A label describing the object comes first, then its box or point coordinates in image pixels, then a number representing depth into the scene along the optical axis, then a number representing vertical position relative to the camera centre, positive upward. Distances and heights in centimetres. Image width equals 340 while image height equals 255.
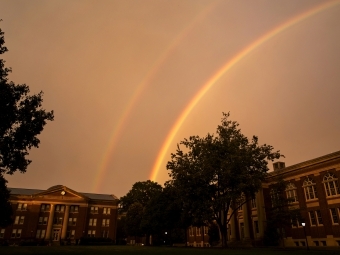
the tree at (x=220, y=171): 3200 +766
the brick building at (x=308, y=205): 3916 +510
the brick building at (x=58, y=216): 7650 +626
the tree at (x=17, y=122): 1736 +708
